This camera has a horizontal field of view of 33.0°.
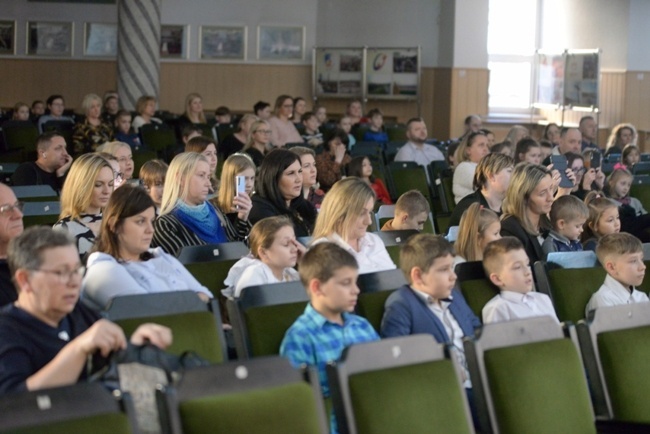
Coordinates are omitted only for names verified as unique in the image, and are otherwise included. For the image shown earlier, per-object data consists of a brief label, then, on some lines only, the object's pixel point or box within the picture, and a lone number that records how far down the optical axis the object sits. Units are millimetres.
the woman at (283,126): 14297
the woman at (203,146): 8211
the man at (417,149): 12859
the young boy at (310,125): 15227
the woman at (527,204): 6883
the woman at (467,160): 9500
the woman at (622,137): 14384
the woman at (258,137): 10469
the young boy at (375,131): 16391
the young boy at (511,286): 5238
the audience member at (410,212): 7090
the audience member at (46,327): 3328
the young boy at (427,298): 4676
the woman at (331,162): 9891
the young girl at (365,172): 10117
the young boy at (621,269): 5707
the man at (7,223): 4383
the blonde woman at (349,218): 5742
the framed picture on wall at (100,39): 22922
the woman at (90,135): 11906
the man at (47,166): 8508
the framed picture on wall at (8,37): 22828
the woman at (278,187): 6734
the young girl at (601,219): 7207
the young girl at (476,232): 6000
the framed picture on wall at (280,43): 22672
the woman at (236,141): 12086
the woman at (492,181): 7684
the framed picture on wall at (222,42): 22625
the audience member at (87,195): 5609
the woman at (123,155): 7930
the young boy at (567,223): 6828
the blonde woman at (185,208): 6078
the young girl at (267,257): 5188
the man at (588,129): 14805
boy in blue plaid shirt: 4156
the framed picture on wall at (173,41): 22625
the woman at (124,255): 4484
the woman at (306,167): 7359
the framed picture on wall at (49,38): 22844
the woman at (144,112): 14773
